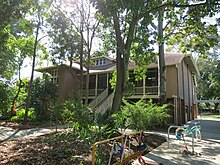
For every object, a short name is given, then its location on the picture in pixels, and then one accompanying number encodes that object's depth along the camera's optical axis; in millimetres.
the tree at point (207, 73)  36938
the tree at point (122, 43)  7154
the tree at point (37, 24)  12885
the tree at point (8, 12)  6137
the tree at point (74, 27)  14062
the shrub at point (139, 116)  7164
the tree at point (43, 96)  15258
